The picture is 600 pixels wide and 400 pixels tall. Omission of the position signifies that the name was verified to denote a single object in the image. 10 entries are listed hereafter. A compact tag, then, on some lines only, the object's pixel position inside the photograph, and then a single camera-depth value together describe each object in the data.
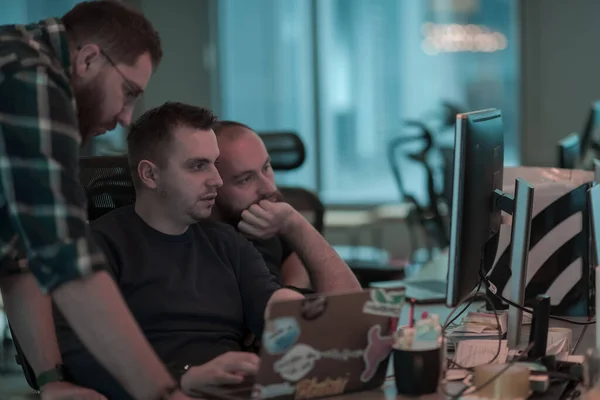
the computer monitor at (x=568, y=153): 3.97
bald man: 3.47
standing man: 2.57
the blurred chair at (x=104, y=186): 3.34
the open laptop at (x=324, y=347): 2.61
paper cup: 3.05
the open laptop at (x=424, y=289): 3.71
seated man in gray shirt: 3.04
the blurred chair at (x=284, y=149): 4.37
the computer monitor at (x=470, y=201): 2.93
